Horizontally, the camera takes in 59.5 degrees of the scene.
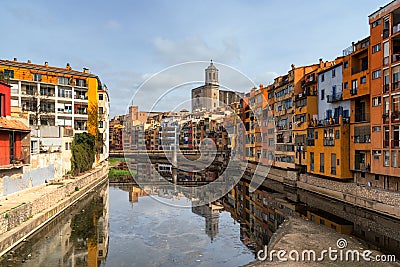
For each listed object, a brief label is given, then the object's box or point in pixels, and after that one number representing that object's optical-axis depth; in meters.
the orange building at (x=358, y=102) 26.44
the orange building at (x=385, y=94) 22.72
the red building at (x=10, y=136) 20.84
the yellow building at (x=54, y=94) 44.34
